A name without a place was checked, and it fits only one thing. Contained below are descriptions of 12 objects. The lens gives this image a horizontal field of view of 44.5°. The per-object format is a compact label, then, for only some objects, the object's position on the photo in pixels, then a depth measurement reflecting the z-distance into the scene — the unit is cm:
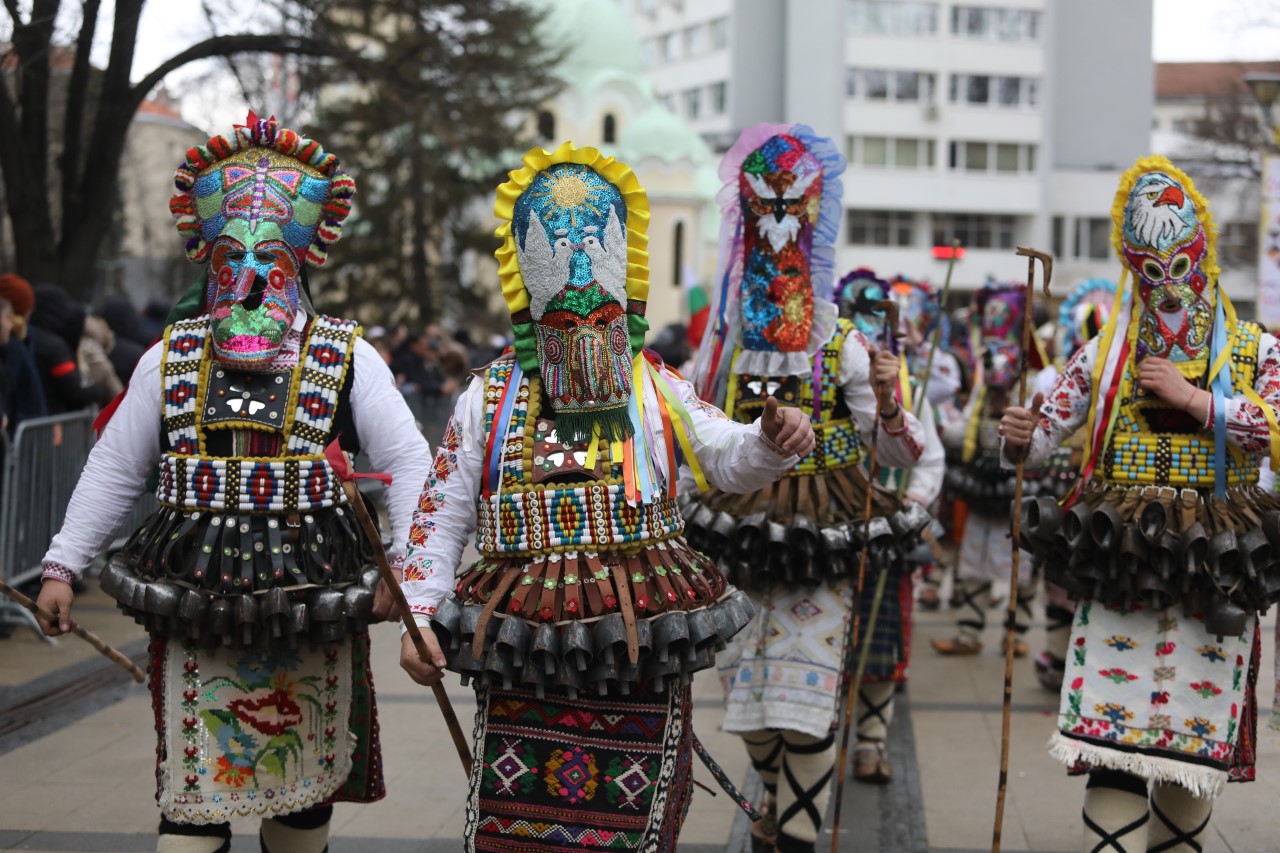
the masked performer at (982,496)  962
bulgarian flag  1276
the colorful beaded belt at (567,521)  388
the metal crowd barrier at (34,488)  931
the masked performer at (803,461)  547
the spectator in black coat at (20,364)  963
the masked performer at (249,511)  428
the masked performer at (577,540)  379
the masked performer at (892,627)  646
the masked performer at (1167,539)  466
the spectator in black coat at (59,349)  1041
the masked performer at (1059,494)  849
